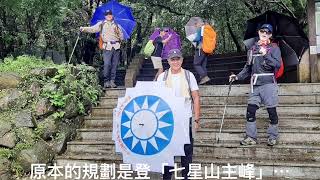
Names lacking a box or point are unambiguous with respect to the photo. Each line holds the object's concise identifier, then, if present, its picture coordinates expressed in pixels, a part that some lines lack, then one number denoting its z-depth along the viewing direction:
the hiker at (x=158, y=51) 6.58
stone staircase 4.06
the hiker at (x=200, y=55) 6.31
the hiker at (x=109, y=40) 6.17
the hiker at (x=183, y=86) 3.53
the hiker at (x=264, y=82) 4.11
